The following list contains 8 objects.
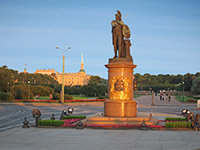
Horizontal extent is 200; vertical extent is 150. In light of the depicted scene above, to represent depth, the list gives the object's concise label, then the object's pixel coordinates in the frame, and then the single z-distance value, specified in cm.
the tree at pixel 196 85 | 8938
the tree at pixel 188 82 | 12556
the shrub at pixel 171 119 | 2198
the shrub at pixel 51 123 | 1879
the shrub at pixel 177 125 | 1747
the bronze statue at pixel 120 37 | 2166
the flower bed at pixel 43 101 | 5647
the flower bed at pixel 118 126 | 1762
